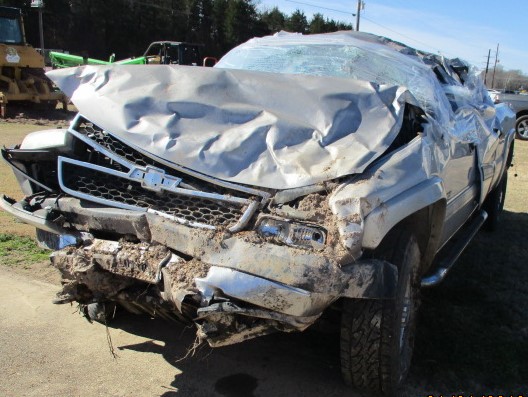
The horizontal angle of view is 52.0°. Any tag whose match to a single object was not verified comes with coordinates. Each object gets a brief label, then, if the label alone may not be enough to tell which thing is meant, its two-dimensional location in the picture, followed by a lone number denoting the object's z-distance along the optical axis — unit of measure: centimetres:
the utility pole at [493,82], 8296
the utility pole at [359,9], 4806
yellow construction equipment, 1728
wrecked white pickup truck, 246
